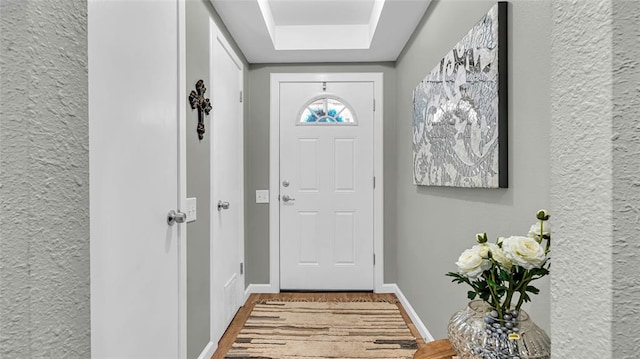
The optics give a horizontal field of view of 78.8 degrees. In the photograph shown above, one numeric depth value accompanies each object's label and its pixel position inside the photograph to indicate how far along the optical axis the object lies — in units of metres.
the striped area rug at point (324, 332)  2.44
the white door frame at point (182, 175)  1.85
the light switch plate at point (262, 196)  3.64
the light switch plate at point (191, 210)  1.98
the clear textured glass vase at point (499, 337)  0.89
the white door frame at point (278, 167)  3.62
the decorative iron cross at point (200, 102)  2.06
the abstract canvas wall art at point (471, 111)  1.44
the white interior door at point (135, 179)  1.21
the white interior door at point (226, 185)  2.49
